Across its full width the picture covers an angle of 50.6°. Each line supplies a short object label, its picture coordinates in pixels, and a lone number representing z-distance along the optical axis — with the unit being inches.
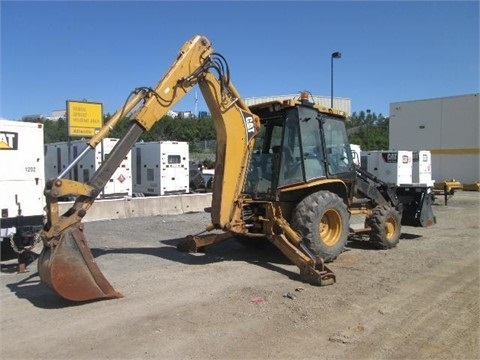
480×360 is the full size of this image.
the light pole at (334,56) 1159.6
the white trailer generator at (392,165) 875.4
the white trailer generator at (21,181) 355.9
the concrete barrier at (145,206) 591.2
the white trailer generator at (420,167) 899.4
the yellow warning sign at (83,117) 865.5
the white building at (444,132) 1310.3
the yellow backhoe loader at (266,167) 296.7
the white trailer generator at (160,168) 799.1
